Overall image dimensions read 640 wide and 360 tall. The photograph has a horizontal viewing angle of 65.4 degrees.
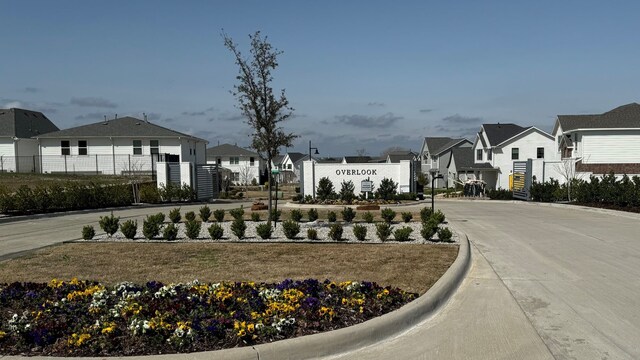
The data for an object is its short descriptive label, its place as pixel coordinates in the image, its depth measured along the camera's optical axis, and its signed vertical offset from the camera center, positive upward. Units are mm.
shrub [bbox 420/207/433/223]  14994 -1597
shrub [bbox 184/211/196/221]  14880 -1521
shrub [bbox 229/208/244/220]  13861 -1369
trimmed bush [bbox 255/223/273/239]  12328 -1617
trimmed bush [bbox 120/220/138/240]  12594 -1567
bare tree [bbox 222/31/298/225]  13727 +1669
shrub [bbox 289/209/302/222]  16156 -1657
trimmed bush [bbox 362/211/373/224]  15938 -1753
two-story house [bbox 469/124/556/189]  49062 +1147
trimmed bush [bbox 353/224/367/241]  12047 -1651
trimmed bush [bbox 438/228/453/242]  11797 -1725
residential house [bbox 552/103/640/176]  37875 +1029
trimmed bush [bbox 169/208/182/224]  16133 -1604
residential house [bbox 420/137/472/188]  69375 +1515
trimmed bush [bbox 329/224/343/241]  12016 -1637
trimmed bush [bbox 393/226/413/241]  12016 -1712
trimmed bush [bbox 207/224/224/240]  12367 -1627
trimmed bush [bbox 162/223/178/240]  12383 -1633
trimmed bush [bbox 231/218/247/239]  12547 -1562
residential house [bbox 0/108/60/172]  39250 +2368
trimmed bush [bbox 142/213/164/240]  12570 -1545
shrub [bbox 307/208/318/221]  16795 -1701
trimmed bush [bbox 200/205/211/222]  16891 -1622
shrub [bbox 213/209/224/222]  16344 -1605
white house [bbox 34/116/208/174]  39188 +1810
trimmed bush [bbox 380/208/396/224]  15812 -1641
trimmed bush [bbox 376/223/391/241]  11992 -1648
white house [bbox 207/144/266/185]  76125 +1229
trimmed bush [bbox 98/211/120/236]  12992 -1492
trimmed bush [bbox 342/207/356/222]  16359 -1672
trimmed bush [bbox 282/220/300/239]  12250 -1571
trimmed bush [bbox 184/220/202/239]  12625 -1601
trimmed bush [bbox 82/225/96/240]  12305 -1590
